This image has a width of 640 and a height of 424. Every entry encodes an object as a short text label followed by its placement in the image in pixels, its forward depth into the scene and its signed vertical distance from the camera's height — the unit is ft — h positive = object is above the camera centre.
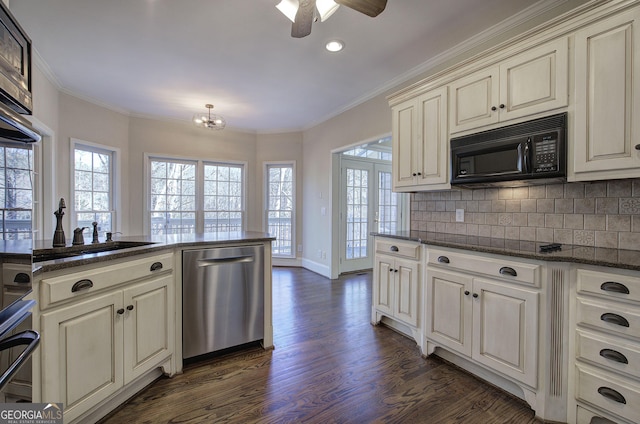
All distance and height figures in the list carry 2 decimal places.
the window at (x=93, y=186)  13.12 +1.10
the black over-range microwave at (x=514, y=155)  5.73 +1.29
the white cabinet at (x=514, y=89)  5.74 +2.83
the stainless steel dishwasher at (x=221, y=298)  6.86 -2.32
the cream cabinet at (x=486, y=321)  5.51 -2.48
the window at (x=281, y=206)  18.58 +0.21
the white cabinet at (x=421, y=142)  7.98 +2.07
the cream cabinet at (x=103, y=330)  4.34 -2.25
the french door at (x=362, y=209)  16.12 +0.04
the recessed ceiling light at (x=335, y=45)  8.46 +5.07
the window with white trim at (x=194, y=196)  16.28 +0.78
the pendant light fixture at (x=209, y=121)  13.04 +4.12
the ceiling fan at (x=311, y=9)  5.20 +3.95
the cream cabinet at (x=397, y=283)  7.95 -2.25
